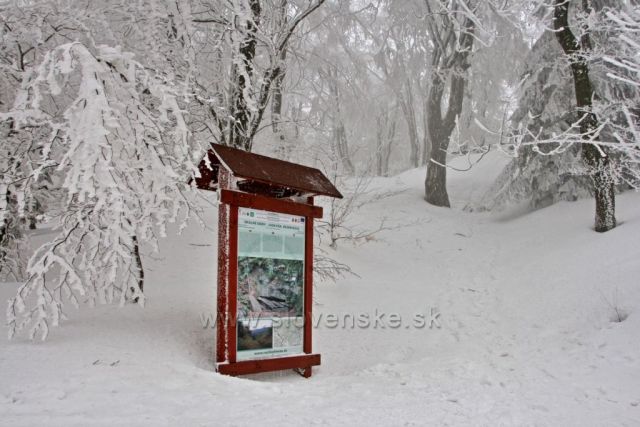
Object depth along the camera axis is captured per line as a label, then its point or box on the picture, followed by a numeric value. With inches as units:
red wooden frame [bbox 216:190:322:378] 187.8
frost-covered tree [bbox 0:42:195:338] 146.1
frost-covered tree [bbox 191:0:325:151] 269.9
